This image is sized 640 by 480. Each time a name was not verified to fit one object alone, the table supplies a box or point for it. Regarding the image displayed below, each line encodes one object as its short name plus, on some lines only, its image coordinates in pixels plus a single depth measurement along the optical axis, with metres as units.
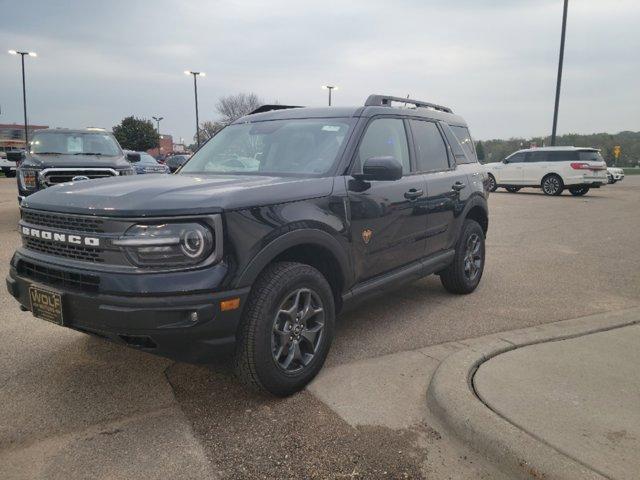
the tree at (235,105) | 56.09
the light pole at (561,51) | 22.27
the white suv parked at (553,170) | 19.64
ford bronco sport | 2.69
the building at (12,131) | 85.25
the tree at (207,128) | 61.56
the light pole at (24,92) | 35.88
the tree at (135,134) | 60.66
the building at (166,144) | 98.91
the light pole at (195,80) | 40.60
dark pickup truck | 8.98
